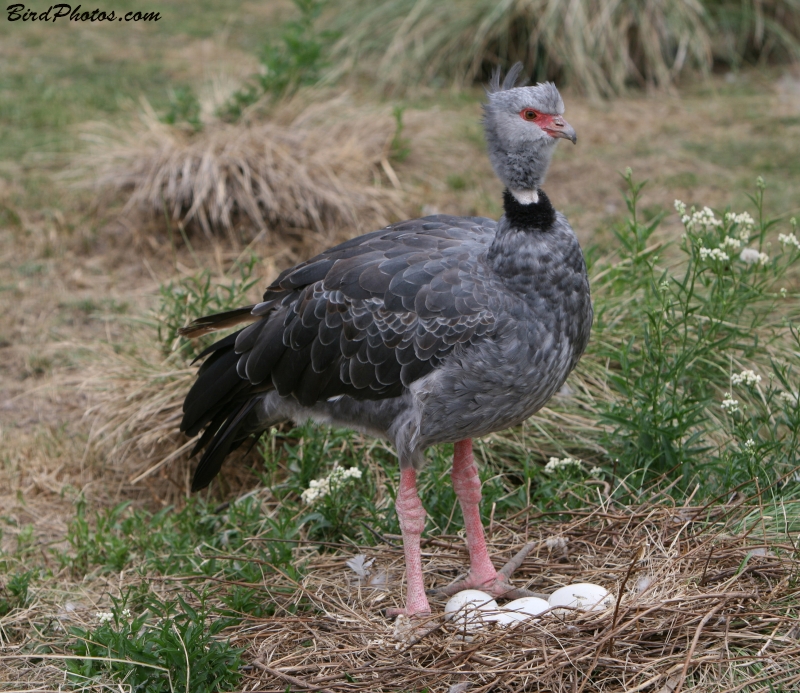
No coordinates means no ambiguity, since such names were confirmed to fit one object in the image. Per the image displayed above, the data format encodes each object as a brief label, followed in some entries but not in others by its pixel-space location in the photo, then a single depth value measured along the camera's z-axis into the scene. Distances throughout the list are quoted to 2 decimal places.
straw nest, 6.28
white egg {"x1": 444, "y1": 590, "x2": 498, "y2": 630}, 6.96
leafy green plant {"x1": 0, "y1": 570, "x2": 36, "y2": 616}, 7.80
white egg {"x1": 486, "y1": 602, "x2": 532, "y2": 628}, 6.89
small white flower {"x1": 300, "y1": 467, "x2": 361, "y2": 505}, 8.36
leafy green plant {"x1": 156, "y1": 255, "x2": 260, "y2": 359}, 10.00
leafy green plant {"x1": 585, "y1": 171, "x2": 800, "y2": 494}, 8.12
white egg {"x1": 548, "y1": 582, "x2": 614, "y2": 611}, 6.88
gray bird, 6.87
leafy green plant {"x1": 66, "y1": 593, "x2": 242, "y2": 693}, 6.57
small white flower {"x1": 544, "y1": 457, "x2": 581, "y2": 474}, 8.66
